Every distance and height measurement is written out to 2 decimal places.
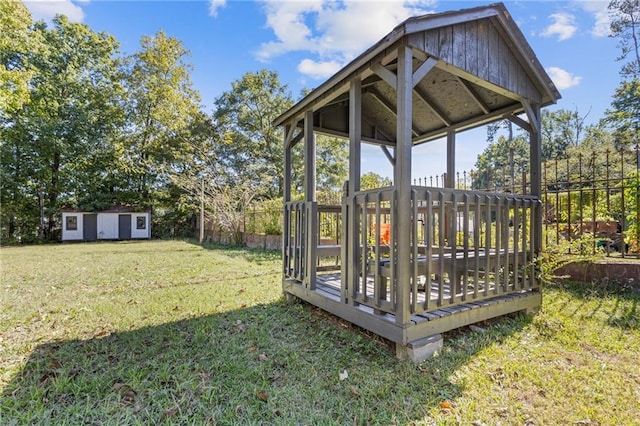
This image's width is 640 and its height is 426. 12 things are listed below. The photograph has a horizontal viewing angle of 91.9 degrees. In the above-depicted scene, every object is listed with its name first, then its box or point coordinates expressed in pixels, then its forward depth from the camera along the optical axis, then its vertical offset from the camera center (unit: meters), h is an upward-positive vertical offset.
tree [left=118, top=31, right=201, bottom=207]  20.19 +6.60
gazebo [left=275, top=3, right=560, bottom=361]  2.57 +0.23
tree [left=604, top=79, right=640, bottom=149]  17.48 +6.61
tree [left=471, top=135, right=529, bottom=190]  25.47 +6.10
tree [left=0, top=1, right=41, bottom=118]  10.39 +6.90
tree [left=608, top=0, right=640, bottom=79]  14.80 +9.24
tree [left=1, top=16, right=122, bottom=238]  16.89 +5.18
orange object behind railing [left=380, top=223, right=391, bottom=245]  5.44 -0.33
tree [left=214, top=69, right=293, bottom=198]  20.91 +6.57
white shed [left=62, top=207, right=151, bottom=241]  17.69 -0.51
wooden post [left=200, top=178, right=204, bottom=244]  14.28 +0.07
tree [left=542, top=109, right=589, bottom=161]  26.19 +7.53
